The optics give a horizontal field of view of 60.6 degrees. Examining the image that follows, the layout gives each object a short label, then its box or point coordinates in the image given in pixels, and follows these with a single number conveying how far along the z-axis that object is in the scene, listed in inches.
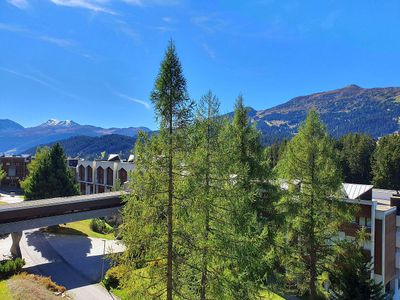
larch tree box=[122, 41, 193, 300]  465.4
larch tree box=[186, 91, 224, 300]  478.6
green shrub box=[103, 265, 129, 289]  1099.9
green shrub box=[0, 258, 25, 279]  1119.6
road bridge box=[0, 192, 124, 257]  1266.0
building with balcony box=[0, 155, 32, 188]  3821.4
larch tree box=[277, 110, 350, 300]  762.2
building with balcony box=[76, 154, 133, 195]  2780.5
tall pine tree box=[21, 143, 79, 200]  1813.5
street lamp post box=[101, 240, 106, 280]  1196.8
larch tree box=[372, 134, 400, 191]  2603.3
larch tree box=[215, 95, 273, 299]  530.6
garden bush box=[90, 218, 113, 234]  1958.7
